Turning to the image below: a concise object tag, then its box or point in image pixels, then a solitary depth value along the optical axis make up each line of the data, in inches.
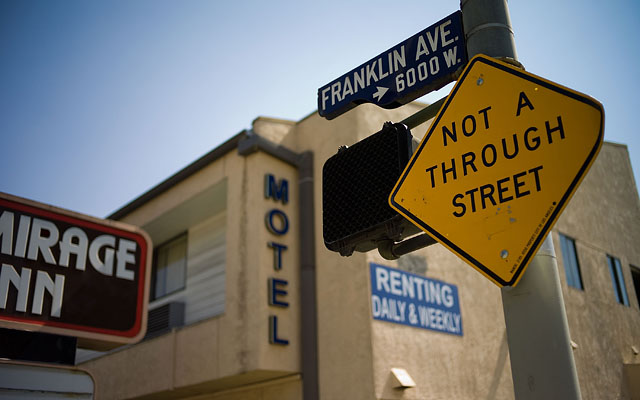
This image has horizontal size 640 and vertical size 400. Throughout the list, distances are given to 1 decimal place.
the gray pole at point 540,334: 101.9
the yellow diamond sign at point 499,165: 98.8
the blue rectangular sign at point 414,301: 487.2
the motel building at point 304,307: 484.1
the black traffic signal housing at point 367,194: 128.0
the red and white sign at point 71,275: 336.2
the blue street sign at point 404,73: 147.2
